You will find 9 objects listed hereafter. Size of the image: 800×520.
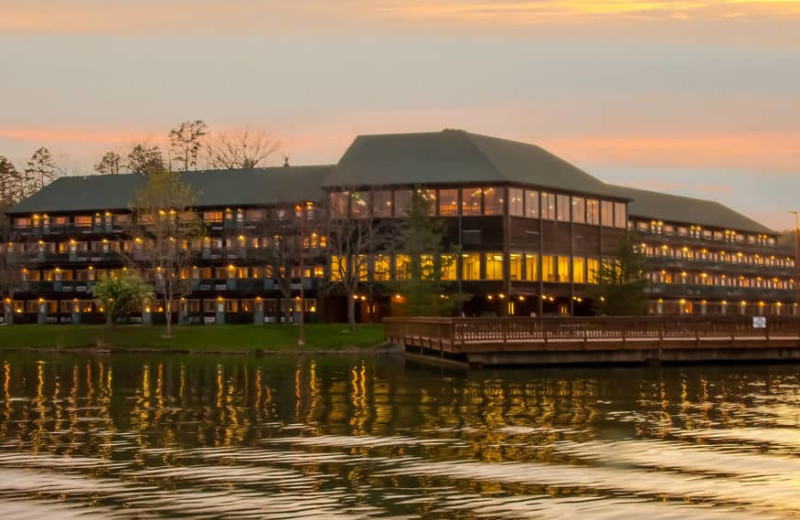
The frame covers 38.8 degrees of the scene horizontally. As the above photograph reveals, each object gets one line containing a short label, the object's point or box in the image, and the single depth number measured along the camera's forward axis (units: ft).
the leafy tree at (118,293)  364.79
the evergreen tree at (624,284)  334.44
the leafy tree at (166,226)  371.56
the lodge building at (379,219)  383.24
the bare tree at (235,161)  565.53
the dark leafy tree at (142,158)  586.86
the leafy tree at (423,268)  322.34
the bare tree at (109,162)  613.93
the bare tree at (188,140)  591.78
